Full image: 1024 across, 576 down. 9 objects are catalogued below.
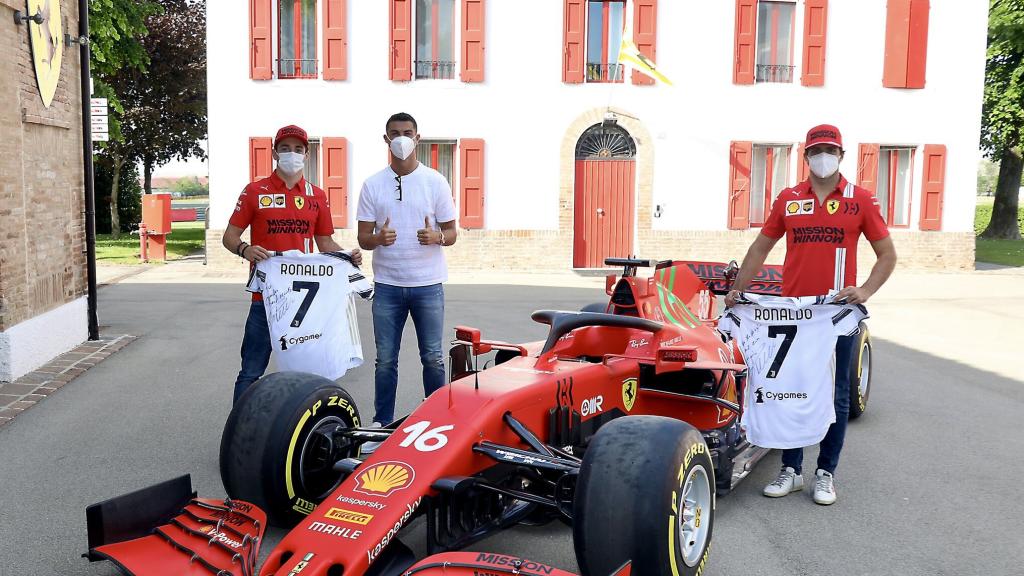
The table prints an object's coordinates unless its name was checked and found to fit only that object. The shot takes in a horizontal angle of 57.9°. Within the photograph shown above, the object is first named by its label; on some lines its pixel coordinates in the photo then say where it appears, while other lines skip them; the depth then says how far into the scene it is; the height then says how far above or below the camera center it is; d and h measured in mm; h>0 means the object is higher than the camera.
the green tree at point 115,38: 14609 +2721
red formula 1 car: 3305 -1073
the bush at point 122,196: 26453 +124
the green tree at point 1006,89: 24750 +3487
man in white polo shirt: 5664 -315
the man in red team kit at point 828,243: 4891 -165
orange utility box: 18469 -518
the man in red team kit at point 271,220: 5688 -106
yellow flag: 17312 +2760
